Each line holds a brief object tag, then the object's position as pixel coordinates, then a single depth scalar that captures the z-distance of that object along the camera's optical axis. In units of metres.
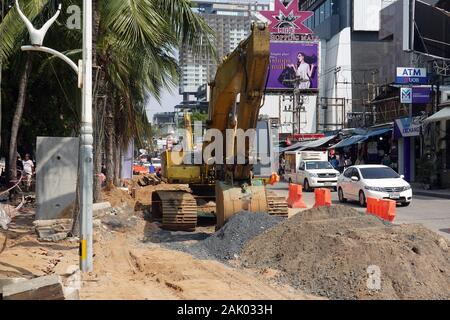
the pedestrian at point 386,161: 35.59
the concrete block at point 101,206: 15.74
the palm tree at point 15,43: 12.95
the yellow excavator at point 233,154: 10.40
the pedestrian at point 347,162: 41.23
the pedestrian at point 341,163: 42.34
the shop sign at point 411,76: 28.97
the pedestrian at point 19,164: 29.94
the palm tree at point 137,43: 11.39
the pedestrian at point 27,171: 26.09
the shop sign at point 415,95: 29.22
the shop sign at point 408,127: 31.06
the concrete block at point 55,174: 14.49
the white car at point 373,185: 19.59
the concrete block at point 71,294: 6.56
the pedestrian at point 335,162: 42.18
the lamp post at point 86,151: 8.66
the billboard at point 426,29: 30.33
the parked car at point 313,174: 30.08
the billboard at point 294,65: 50.75
